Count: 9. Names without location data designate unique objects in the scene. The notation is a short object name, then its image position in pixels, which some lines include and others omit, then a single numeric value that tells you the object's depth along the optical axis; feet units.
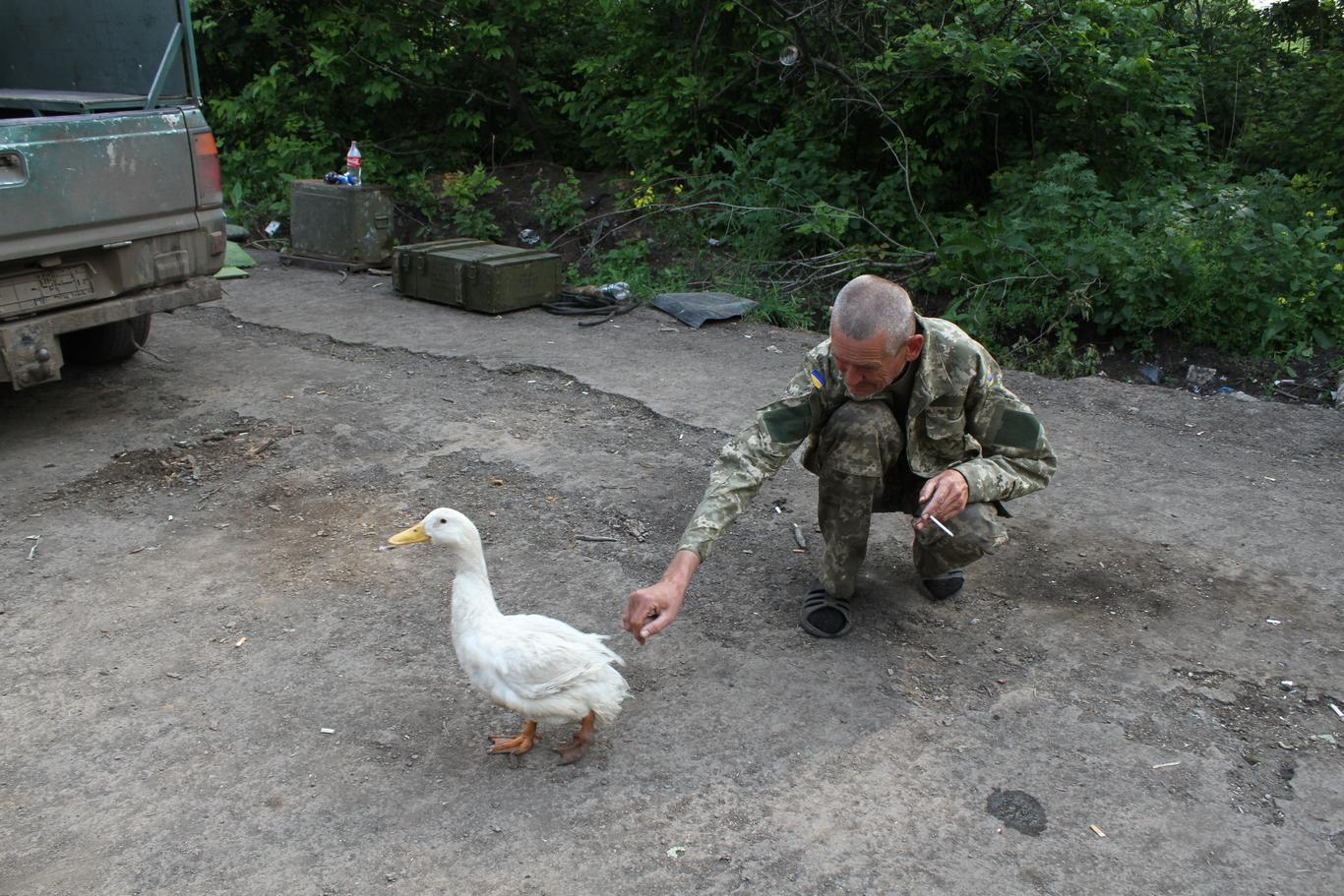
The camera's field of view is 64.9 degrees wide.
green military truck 15.08
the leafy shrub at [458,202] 31.09
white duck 8.84
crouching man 9.93
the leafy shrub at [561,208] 30.78
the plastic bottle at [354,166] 27.78
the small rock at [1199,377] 20.24
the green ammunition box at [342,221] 28.04
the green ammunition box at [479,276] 23.98
